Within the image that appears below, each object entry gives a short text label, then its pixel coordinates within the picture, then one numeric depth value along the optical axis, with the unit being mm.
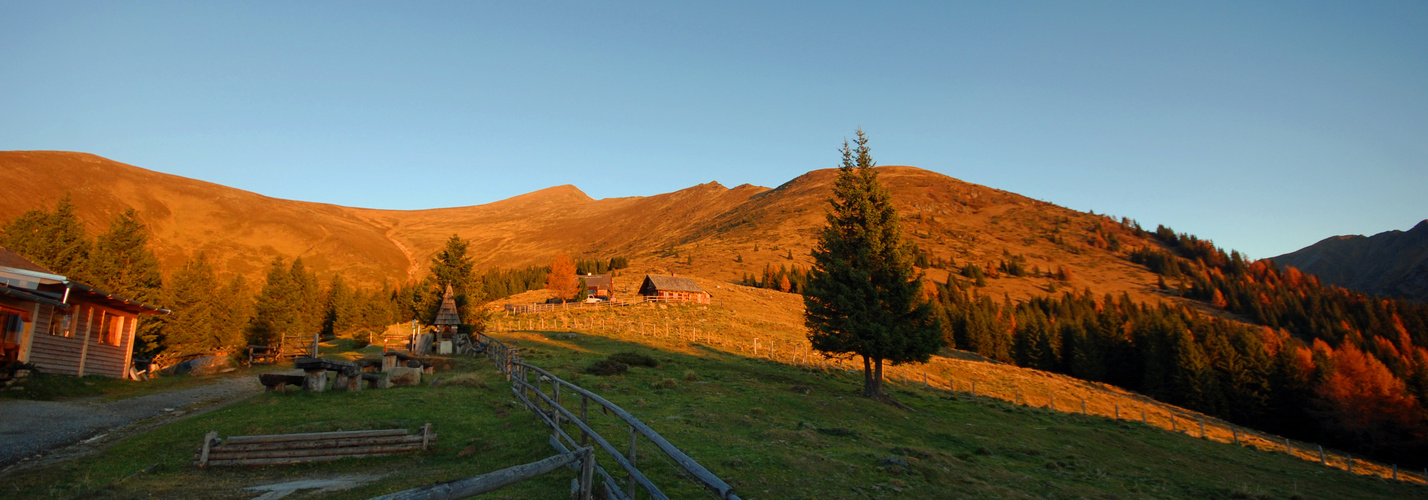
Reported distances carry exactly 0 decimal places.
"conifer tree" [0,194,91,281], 34906
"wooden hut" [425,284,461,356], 37188
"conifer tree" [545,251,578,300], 102812
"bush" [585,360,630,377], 27875
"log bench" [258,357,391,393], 19781
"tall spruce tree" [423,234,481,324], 42156
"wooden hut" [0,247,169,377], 20312
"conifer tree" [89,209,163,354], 35906
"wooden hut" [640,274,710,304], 89438
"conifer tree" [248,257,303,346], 50562
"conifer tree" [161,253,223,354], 41375
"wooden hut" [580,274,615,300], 99250
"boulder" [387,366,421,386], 22500
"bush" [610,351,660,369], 32531
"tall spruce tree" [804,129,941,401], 29828
